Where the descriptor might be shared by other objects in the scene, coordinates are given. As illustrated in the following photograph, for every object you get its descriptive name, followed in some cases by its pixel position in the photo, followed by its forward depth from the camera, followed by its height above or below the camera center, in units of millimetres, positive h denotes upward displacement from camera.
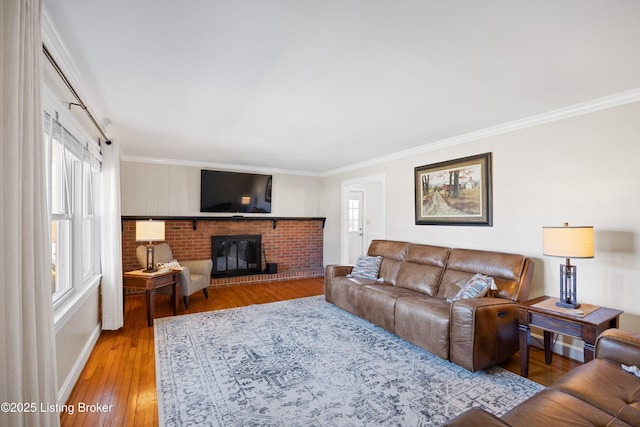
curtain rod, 1732 +911
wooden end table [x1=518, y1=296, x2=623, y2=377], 2158 -865
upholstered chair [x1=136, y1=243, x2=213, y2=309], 4238 -892
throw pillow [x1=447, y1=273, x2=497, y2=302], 2906 -760
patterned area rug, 1984 -1350
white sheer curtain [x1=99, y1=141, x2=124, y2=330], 3430 -322
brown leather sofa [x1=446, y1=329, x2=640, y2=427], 1269 -908
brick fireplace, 5457 -563
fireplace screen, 5883 -878
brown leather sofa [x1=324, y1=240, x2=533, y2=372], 2525 -941
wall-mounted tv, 5766 +407
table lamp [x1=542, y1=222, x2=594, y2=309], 2348 -307
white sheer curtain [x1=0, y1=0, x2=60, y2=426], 1101 -74
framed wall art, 3588 +243
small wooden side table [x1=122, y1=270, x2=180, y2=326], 3633 -866
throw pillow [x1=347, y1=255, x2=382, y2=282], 4238 -816
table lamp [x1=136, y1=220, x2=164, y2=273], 3754 -222
